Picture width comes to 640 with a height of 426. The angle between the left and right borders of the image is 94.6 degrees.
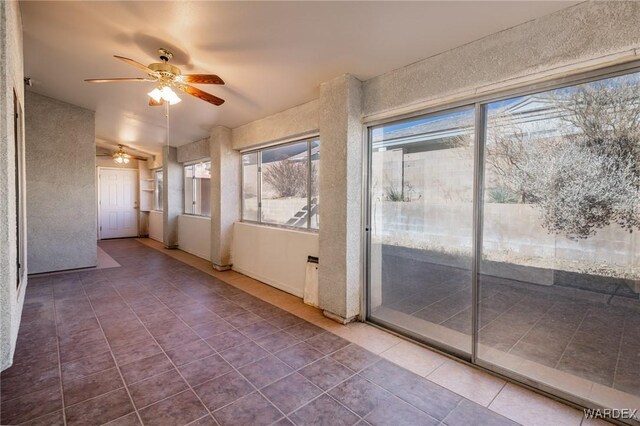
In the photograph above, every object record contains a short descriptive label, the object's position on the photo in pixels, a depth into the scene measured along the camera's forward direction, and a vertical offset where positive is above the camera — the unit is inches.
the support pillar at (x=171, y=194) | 293.3 +9.9
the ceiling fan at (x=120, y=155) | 319.0 +53.7
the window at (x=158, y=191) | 354.0 +15.5
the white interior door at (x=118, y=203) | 350.3 +1.0
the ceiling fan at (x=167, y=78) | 106.3 +46.5
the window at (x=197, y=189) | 273.7 +14.2
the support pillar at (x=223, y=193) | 206.7 +7.7
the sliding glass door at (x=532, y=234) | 72.3 -9.1
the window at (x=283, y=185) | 160.9 +11.6
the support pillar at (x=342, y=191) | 121.6 +5.4
